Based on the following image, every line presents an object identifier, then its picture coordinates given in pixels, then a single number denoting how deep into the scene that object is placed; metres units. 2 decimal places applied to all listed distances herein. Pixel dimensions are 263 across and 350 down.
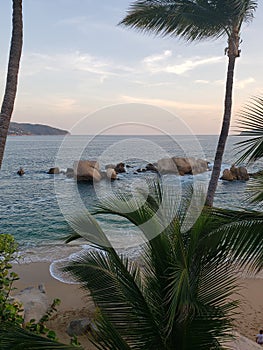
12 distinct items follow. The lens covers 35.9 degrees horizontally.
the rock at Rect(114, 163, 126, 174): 52.62
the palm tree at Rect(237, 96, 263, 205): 4.68
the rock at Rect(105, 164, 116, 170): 53.75
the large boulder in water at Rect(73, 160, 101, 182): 43.53
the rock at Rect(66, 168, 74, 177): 50.19
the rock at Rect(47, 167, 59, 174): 52.97
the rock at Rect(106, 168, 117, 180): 45.44
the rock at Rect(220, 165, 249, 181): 46.74
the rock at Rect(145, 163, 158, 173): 51.73
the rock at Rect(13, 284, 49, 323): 10.26
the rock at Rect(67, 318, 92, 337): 9.76
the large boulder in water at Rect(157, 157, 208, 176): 38.75
